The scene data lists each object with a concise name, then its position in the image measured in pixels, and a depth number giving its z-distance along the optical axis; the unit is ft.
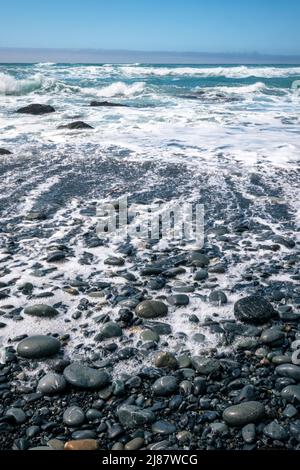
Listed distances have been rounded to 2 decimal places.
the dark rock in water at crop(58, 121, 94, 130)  35.73
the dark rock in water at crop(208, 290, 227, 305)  10.51
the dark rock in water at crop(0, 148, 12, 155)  26.43
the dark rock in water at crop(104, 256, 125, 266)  12.49
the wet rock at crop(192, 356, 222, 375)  8.09
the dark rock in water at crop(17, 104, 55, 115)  44.75
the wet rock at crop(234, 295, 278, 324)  9.70
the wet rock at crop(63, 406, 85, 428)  6.88
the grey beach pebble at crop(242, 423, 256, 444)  6.57
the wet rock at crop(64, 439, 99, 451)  6.42
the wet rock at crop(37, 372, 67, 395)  7.57
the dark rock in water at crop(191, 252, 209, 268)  12.39
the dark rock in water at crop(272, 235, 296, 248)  13.73
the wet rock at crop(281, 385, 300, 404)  7.31
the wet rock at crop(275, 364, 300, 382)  7.88
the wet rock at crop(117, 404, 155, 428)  6.90
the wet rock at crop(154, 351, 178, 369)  8.28
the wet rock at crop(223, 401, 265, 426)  6.86
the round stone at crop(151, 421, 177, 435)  6.74
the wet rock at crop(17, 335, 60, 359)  8.45
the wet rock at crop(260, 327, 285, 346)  8.91
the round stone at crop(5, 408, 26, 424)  6.96
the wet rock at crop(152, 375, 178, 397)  7.59
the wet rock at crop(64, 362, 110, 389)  7.71
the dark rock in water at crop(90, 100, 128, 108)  53.66
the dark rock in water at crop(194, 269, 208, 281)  11.63
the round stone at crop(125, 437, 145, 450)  6.48
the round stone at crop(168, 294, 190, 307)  10.44
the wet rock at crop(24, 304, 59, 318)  9.83
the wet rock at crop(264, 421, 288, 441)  6.59
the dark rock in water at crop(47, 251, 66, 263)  12.57
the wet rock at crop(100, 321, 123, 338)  9.22
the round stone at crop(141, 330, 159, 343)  9.09
